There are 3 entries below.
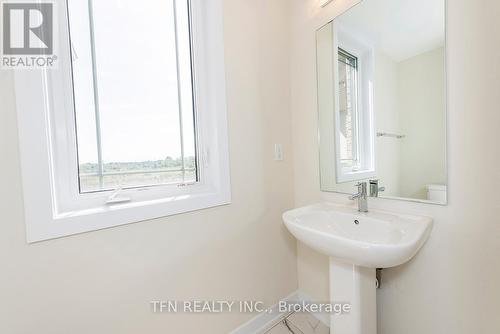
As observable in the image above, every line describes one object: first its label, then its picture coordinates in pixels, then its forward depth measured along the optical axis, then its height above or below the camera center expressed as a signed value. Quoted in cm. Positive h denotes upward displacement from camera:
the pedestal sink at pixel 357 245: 76 -36
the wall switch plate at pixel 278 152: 148 +3
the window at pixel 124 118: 80 +21
